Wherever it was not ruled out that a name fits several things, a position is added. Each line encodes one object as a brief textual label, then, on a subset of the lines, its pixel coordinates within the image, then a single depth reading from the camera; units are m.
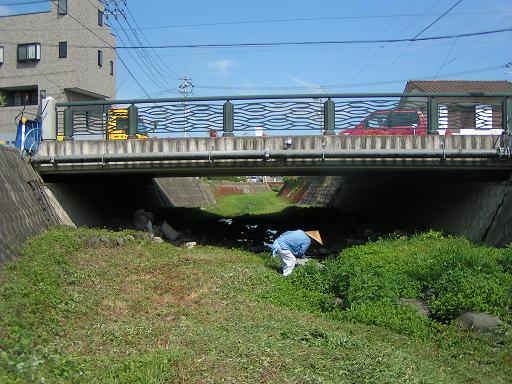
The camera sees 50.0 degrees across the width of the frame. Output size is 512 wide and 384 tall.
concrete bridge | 14.04
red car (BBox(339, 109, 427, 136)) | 14.86
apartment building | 35.78
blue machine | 15.04
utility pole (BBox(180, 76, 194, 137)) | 15.21
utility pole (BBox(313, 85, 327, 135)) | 14.68
